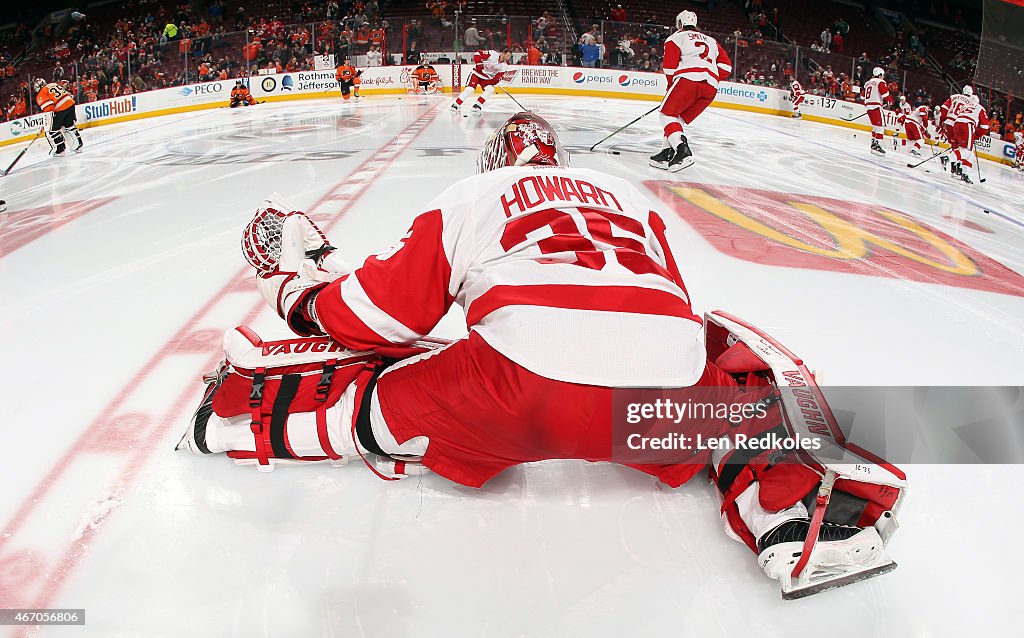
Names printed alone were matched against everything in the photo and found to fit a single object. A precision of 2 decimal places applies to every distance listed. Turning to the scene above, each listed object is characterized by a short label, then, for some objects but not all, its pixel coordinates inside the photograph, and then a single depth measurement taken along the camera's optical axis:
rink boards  12.43
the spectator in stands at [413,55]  17.73
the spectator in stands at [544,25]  17.91
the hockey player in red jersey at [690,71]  7.75
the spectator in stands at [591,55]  17.30
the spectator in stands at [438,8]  19.55
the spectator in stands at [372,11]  18.65
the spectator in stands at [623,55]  17.09
